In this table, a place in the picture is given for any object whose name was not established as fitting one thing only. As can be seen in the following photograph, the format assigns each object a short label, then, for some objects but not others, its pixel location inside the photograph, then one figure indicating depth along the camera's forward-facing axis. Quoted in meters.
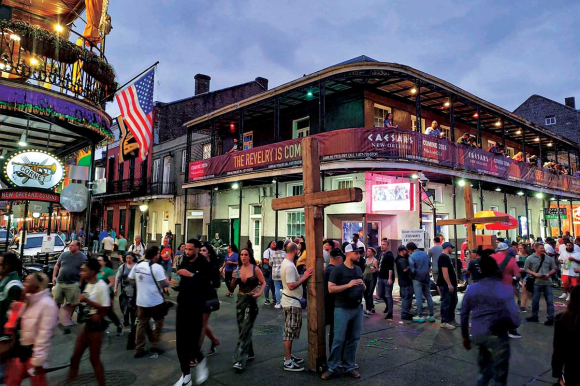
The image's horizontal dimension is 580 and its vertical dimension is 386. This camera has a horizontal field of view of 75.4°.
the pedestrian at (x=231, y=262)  10.70
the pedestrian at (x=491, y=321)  3.85
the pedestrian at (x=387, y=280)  8.68
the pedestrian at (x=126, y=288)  7.25
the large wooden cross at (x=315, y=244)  5.18
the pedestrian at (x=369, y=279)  9.12
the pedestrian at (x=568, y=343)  3.08
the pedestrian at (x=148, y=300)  5.96
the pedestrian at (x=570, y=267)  9.12
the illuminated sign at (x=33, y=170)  10.53
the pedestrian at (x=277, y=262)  9.06
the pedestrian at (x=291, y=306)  5.26
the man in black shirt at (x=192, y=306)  4.72
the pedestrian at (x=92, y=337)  4.44
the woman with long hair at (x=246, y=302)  5.38
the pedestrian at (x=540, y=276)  8.19
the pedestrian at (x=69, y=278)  7.63
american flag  11.48
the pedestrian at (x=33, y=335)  3.86
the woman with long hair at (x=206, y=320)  5.36
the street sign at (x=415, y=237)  11.15
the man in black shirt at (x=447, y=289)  7.78
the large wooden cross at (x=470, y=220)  10.97
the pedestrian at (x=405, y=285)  8.52
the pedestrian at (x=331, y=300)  5.64
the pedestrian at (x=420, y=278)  8.31
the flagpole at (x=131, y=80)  11.63
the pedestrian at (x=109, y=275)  6.52
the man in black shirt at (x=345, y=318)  4.95
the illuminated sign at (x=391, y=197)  13.12
